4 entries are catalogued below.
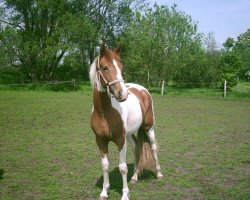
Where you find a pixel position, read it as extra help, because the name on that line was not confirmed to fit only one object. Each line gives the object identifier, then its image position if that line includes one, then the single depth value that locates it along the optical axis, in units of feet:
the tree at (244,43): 156.52
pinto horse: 12.44
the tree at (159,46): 79.30
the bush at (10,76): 88.79
